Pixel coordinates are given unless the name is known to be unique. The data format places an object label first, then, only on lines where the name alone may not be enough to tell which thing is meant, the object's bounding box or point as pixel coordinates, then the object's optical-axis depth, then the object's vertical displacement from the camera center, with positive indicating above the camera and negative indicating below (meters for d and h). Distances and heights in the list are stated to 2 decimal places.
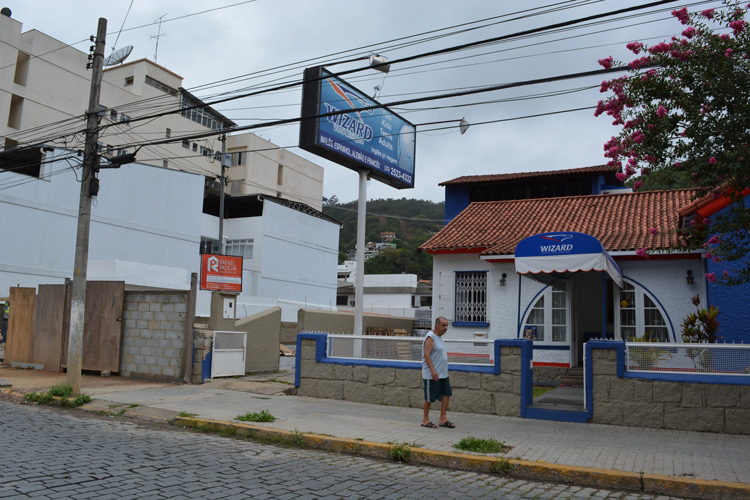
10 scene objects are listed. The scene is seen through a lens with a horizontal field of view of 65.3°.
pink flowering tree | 7.07 +2.74
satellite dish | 36.18 +16.26
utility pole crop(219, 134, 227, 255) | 35.72 +7.71
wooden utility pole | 11.56 +1.91
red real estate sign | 18.84 +1.37
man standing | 8.77 -0.79
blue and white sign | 14.73 +5.14
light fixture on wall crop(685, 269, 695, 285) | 12.32 +1.07
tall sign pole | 15.23 +1.63
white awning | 10.76 +1.32
